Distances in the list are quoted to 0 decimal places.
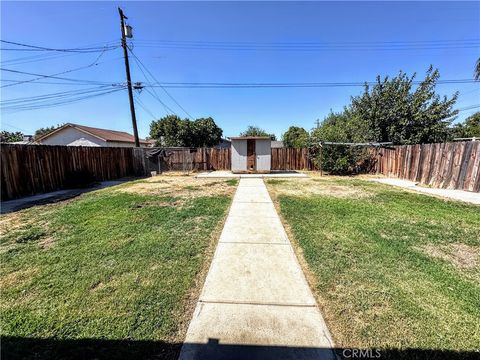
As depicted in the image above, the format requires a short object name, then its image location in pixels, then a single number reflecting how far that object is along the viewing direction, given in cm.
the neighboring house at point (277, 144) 3904
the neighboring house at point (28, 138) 2711
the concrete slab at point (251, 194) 714
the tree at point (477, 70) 1597
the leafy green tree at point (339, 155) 1429
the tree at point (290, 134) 3768
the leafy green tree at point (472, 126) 2742
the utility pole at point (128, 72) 1348
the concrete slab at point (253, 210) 558
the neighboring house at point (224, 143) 4288
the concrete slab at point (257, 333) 187
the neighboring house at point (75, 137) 2338
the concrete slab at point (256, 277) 257
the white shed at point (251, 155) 1430
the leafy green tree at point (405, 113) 1507
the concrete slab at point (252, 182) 1005
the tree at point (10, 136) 3634
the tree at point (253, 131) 4575
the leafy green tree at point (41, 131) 4766
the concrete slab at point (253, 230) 415
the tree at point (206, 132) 3297
